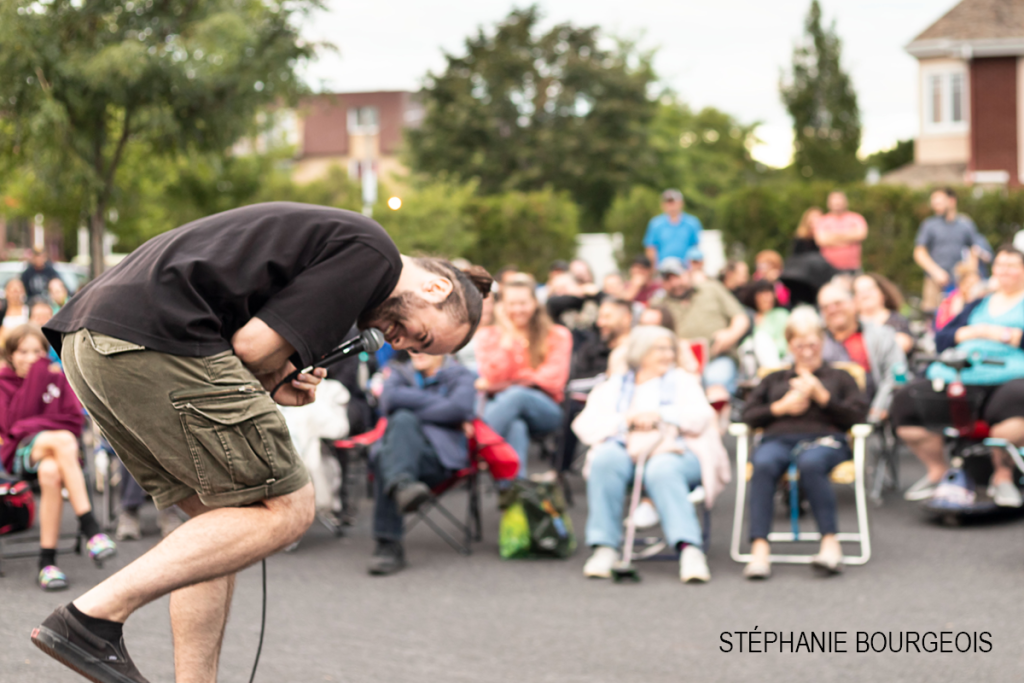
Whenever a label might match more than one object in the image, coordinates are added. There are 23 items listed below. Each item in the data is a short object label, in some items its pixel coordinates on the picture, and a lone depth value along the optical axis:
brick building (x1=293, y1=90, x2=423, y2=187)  61.81
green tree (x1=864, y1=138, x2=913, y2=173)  46.81
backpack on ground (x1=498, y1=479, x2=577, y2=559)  6.44
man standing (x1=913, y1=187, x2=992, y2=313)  12.23
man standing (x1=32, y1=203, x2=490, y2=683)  2.82
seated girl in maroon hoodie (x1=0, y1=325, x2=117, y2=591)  5.94
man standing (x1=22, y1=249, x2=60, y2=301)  15.20
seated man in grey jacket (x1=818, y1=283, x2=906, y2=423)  7.74
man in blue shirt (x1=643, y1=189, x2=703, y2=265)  12.59
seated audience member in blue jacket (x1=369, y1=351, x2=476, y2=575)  6.29
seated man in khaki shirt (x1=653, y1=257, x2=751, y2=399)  9.22
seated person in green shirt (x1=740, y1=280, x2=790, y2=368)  9.55
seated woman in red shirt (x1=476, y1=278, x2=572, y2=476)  7.61
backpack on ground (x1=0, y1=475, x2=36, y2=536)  5.94
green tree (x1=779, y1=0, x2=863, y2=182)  51.56
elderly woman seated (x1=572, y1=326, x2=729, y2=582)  6.07
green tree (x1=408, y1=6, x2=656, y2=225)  38.03
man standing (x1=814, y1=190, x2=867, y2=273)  12.22
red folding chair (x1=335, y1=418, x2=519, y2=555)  6.64
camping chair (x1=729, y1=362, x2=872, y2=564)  6.14
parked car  22.03
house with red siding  29.47
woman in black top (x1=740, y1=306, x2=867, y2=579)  6.07
